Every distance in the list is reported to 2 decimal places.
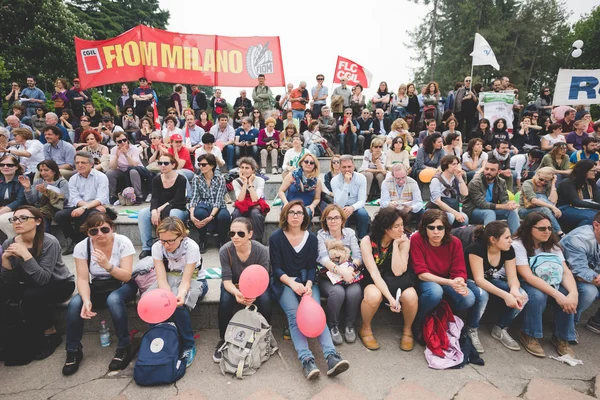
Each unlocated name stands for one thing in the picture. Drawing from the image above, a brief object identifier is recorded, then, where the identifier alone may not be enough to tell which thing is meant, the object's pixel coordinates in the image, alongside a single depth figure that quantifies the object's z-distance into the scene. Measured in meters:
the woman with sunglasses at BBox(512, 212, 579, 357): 3.09
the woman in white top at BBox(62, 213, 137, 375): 2.76
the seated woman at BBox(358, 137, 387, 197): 5.77
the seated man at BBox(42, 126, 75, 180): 5.46
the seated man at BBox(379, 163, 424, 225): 4.67
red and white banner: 8.21
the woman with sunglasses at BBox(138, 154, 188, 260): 4.24
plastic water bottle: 3.03
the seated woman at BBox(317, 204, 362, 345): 3.13
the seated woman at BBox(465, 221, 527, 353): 3.05
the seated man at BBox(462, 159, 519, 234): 4.47
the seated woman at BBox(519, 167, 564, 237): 4.45
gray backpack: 2.70
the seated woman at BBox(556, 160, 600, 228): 4.38
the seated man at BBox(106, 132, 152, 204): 5.62
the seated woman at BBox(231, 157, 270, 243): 4.28
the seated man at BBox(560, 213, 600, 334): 3.20
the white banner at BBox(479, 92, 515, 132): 8.13
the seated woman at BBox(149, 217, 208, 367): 2.84
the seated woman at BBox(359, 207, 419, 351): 3.07
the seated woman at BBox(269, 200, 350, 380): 3.06
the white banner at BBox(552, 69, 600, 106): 8.22
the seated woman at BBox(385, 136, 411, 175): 6.00
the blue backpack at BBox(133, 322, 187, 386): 2.55
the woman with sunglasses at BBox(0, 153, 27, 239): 4.14
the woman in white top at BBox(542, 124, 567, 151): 6.99
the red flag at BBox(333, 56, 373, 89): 10.89
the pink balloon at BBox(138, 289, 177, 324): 2.55
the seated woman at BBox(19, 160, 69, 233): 4.21
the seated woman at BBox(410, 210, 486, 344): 3.05
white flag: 9.20
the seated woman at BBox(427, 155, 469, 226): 4.56
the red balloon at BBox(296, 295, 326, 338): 2.69
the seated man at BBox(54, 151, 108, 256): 4.25
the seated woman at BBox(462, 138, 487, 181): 5.88
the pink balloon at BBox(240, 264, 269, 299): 2.78
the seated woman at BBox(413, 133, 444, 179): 5.83
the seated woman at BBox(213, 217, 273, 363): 2.96
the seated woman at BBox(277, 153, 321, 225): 4.65
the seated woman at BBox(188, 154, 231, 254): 4.39
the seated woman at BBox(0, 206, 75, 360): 2.79
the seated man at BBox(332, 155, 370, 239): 4.58
